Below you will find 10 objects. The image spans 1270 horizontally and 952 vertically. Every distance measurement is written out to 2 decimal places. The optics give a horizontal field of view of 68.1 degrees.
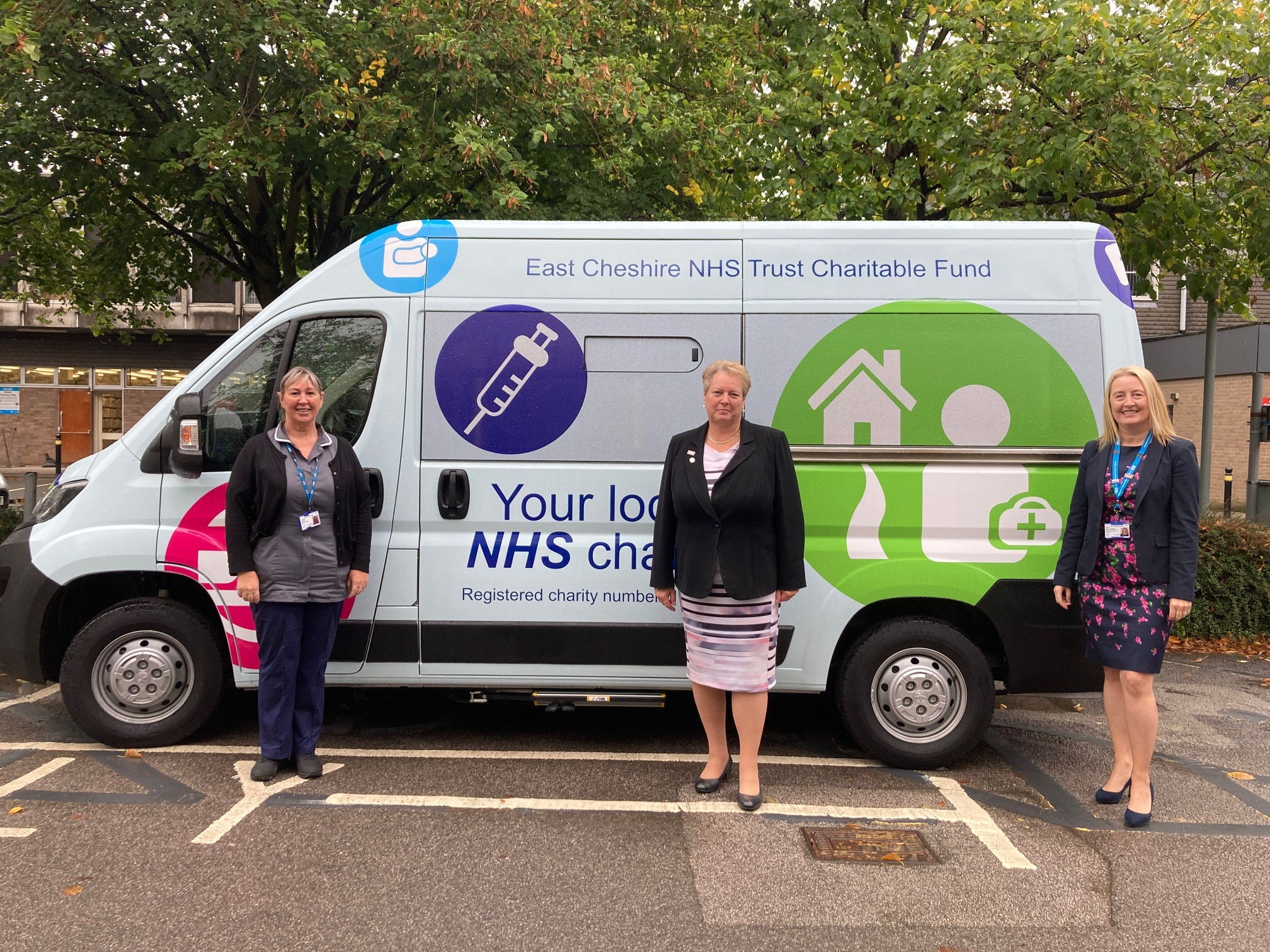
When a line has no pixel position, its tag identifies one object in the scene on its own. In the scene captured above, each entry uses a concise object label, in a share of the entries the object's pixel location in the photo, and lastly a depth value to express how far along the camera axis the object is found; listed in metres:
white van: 4.36
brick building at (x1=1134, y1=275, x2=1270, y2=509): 21.23
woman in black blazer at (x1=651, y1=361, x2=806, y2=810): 3.84
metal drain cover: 3.61
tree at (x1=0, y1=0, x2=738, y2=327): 6.77
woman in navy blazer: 3.79
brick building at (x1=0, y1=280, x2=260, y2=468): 25.14
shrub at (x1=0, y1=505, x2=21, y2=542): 8.24
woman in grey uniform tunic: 4.12
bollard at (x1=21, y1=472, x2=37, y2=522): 8.65
